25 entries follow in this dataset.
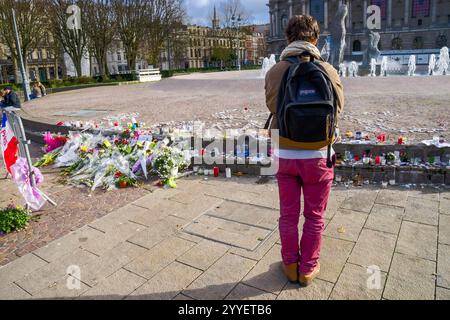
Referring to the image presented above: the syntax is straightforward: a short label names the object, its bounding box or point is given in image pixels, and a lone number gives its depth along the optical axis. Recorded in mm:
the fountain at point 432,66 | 25355
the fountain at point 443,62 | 25950
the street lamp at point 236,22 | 72269
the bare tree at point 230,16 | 73700
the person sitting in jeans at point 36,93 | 26516
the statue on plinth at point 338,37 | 25750
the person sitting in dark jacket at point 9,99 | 16469
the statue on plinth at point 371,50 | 28384
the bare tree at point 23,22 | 33281
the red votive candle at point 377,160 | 5514
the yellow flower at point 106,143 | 7157
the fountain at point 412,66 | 26772
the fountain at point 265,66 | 28969
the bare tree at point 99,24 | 38688
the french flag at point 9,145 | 5031
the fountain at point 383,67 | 26397
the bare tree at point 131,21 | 41281
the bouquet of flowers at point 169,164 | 5984
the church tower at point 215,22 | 107338
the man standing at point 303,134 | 2525
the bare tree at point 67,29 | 37119
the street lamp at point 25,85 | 25905
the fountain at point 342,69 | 24934
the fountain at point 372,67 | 26478
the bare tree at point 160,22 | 44719
